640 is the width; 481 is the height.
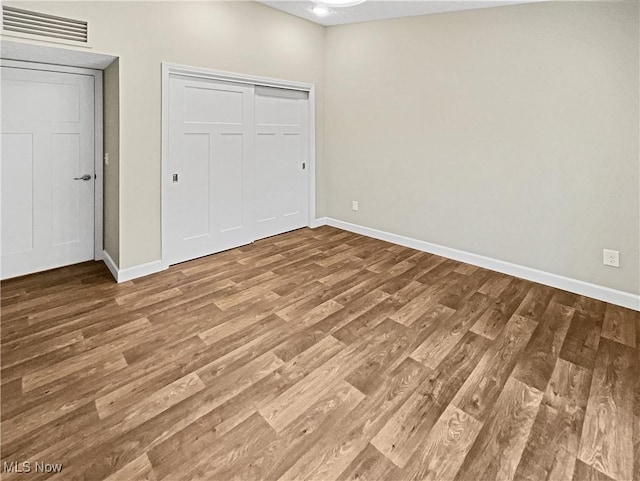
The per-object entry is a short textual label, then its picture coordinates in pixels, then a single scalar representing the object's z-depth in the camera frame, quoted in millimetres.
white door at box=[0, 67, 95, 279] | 3283
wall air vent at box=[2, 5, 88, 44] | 2576
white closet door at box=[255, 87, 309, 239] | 4574
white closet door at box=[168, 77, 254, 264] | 3721
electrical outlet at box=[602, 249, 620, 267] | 3119
